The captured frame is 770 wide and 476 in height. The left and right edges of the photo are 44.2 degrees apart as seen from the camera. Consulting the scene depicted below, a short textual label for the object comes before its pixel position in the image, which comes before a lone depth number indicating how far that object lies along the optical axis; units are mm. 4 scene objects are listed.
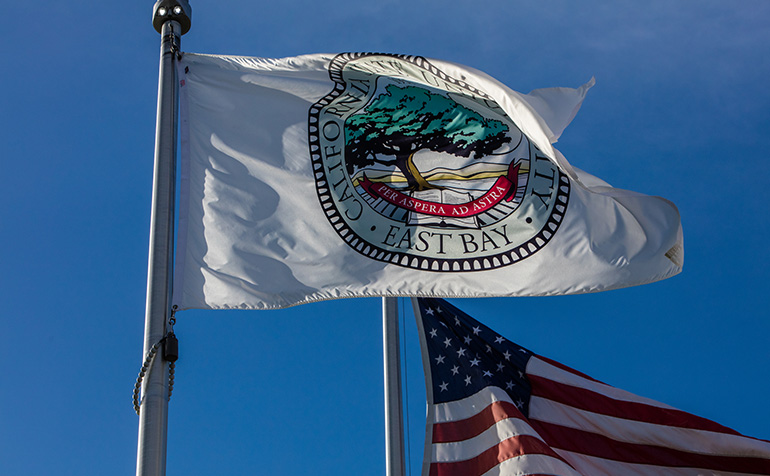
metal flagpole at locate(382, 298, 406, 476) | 8789
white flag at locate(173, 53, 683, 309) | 8484
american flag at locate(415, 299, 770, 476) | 10648
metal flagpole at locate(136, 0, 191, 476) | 6758
